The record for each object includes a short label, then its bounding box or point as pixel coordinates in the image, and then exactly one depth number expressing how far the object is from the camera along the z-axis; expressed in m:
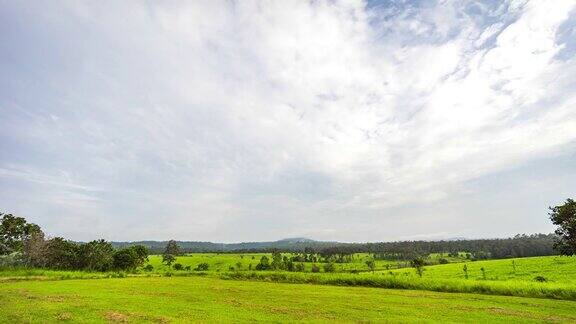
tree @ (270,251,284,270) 154.89
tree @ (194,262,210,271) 179.12
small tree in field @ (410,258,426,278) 103.16
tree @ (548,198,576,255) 51.56
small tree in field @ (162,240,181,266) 182.68
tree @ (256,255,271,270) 161.62
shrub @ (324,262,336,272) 152.12
